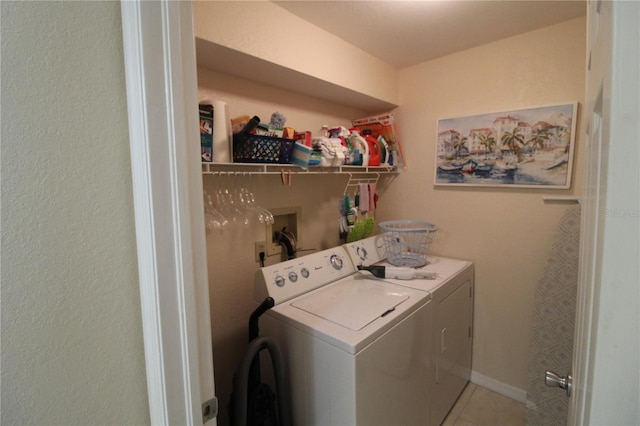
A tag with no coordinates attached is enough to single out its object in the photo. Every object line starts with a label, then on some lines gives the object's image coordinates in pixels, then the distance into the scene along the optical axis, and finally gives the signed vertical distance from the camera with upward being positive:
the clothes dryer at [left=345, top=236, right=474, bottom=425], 1.66 -0.79
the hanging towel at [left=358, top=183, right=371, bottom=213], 2.14 -0.07
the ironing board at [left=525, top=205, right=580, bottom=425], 1.65 -0.82
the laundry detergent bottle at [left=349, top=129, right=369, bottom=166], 2.00 +0.28
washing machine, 1.14 -0.66
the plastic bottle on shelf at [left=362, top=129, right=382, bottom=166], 2.14 +0.27
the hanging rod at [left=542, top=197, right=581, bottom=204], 1.71 -0.10
